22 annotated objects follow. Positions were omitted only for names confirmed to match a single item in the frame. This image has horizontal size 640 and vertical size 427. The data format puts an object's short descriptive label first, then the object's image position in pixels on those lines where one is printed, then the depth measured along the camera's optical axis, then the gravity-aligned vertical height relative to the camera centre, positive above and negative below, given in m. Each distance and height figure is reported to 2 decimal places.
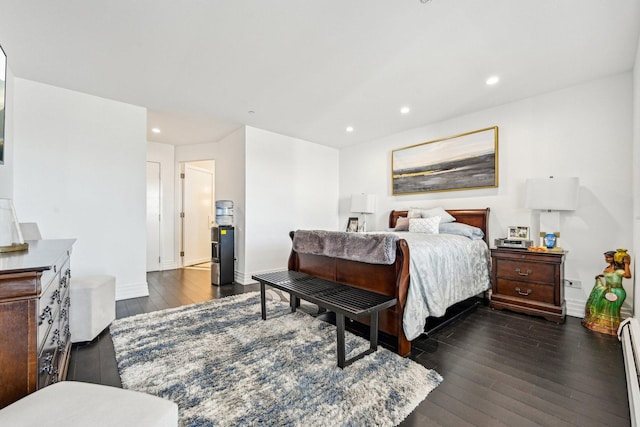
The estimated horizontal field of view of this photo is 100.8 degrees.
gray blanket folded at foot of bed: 2.14 -0.30
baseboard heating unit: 1.42 -0.99
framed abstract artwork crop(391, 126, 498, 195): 3.68 +0.77
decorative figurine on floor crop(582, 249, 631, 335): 2.47 -0.78
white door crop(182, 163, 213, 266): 5.69 -0.03
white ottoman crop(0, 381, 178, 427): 0.78 -0.63
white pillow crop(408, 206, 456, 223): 3.79 +0.00
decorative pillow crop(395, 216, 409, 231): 4.05 -0.17
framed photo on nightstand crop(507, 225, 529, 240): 3.25 -0.23
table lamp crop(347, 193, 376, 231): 4.93 +0.17
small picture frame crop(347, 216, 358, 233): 5.21 -0.22
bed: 2.08 -0.57
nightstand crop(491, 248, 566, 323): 2.77 -0.76
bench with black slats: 1.84 -0.67
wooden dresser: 0.93 -0.42
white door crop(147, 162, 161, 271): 5.21 -0.07
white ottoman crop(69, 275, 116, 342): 2.19 -0.82
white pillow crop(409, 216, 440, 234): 3.58 -0.16
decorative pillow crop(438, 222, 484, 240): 3.46 -0.22
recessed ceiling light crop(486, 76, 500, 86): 2.86 +1.47
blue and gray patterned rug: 1.43 -1.08
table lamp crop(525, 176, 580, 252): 2.82 +0.15
